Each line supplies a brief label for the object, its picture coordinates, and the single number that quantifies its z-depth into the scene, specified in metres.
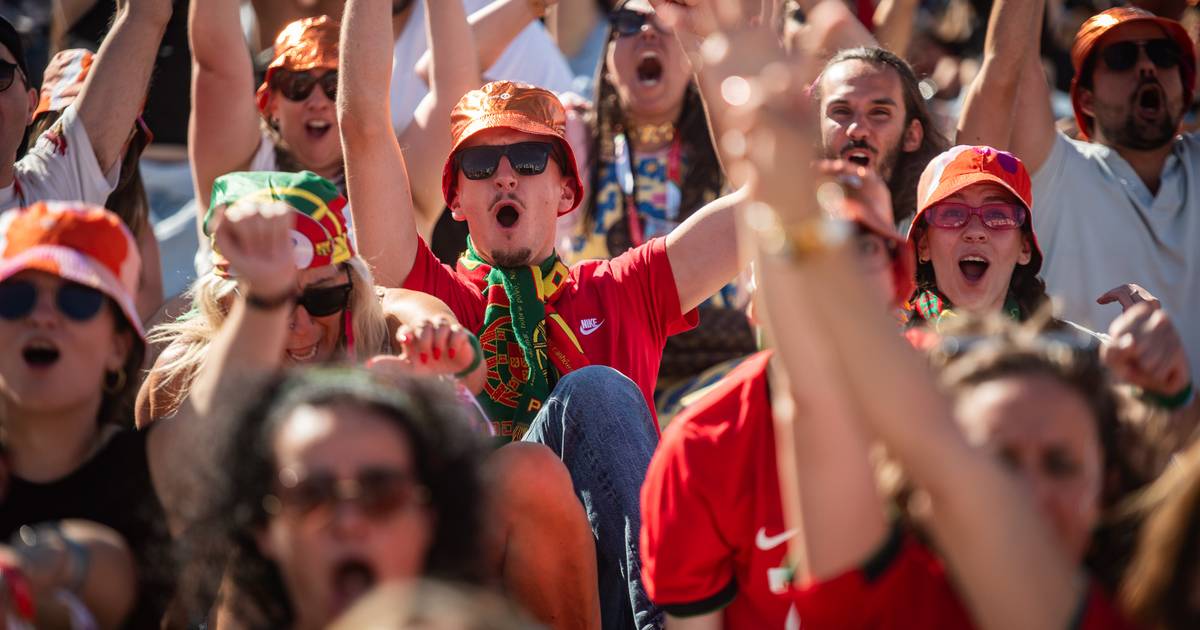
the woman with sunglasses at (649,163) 10.49
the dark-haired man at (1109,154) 9.34
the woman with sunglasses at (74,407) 5.22
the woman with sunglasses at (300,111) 9.12
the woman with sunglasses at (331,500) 4.28
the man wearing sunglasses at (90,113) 8.12
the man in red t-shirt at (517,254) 7.82
